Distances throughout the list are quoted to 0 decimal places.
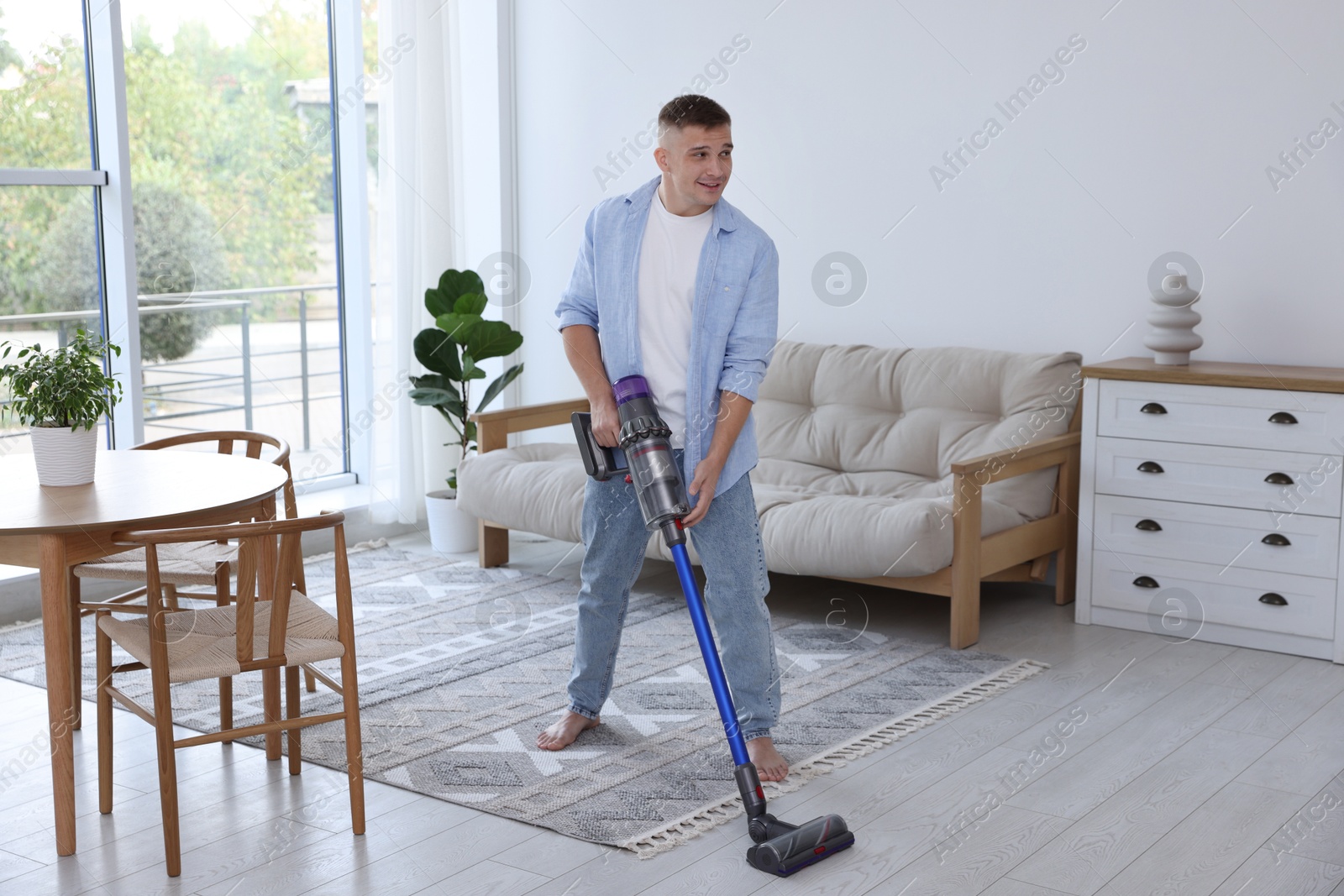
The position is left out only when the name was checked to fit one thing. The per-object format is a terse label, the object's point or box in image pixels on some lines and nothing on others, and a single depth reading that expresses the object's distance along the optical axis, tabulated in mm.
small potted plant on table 2561
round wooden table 2297
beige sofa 3586
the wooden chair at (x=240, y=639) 2260
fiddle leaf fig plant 4699
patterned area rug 2623
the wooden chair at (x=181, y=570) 2879
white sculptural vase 3766
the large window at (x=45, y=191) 4281
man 2535
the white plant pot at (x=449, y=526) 4852
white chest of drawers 3473
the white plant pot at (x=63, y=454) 2590
